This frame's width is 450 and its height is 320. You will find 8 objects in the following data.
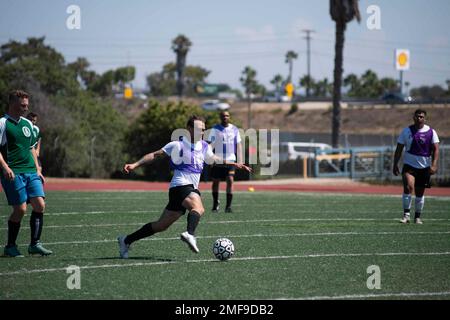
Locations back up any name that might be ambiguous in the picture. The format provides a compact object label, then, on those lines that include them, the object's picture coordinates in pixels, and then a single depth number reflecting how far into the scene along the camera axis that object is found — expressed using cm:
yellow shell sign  5406
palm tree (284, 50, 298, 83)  13125
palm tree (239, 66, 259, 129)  12756
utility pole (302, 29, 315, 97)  10057
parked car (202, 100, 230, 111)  8675
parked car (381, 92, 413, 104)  7550
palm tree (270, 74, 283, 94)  14238
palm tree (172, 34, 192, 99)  10800
